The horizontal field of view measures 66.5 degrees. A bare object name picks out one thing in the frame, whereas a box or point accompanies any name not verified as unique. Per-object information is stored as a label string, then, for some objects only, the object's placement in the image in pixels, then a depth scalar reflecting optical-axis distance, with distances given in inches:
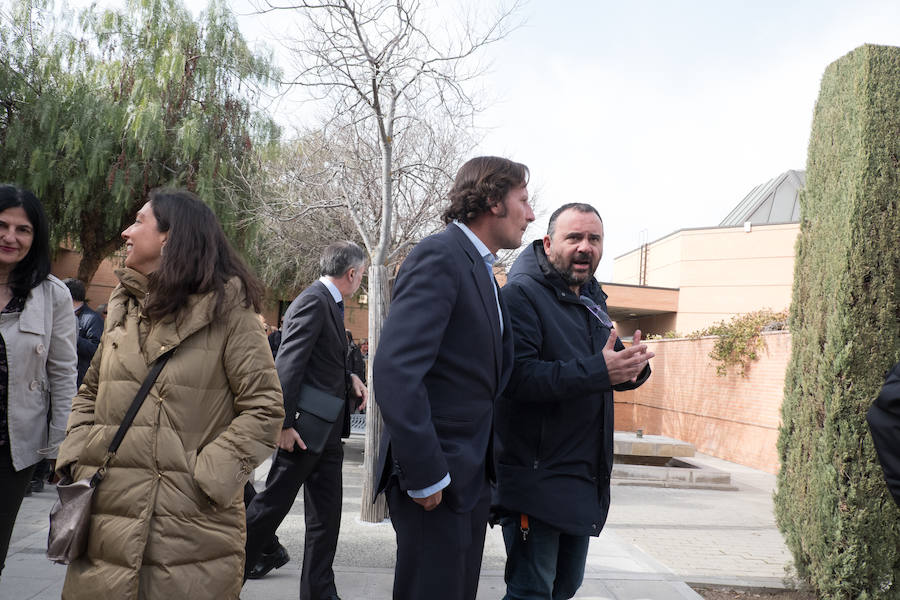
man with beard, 104.7
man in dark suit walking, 146.6
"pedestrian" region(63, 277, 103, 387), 265.1
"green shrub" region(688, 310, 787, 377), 537.6
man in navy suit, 81.4
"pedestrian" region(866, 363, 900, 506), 69.4
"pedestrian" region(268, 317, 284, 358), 457.8
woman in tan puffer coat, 82.3
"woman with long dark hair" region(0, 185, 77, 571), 108.9
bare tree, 226.5
